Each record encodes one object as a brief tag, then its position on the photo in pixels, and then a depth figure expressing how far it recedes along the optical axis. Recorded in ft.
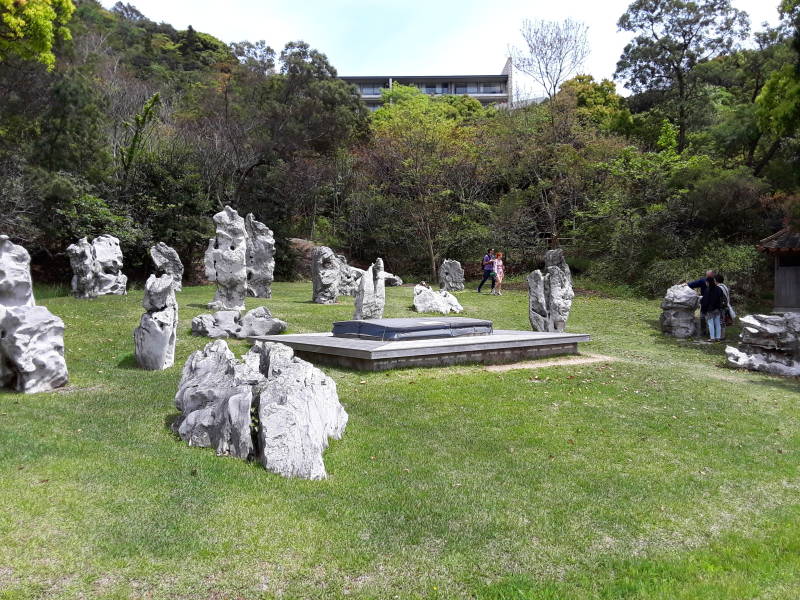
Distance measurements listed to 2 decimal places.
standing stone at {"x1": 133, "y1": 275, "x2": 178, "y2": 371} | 32.30
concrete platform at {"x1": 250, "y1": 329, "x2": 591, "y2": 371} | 33.40
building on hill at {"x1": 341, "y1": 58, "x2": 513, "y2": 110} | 214.28
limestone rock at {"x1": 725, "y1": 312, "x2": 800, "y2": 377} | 39.37
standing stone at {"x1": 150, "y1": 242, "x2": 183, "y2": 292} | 67.82
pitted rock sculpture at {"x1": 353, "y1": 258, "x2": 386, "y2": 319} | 44.96
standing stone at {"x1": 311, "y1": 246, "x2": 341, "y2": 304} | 59.26
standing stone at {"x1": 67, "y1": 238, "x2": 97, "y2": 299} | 57.16
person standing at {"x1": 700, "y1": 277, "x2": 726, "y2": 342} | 49.75
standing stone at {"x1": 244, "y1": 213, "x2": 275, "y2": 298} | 64.44
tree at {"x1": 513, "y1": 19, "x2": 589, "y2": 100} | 107.55
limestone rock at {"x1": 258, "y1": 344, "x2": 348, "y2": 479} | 18.66
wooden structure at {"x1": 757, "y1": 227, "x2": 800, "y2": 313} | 61.77
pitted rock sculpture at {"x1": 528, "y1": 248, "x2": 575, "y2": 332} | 45.96
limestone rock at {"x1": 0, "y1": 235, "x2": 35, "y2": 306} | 28.58
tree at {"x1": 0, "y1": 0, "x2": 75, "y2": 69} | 52.42
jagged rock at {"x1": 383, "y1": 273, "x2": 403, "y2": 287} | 84.77
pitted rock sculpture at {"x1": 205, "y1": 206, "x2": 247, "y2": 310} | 49.39
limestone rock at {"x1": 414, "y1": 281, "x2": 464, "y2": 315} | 57.26
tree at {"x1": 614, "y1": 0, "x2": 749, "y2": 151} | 91.04
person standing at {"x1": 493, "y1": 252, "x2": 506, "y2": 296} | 75.92
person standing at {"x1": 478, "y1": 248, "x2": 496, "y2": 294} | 76.07
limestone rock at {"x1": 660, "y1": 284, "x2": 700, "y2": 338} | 52.70
